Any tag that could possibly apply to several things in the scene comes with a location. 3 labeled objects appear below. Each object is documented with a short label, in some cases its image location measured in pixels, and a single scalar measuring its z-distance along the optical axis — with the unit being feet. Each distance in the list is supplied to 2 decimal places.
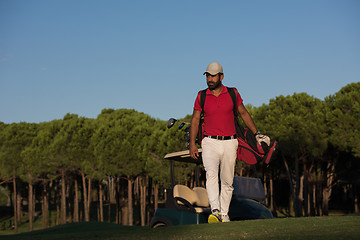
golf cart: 28.04
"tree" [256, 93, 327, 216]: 108.99
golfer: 22.94
